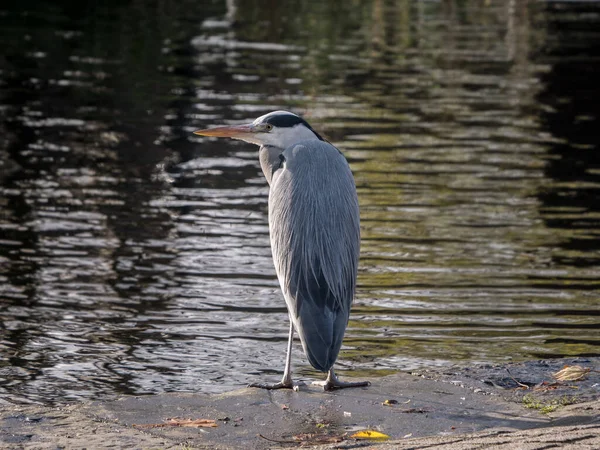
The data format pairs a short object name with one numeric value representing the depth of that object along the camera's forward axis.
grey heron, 11.62
